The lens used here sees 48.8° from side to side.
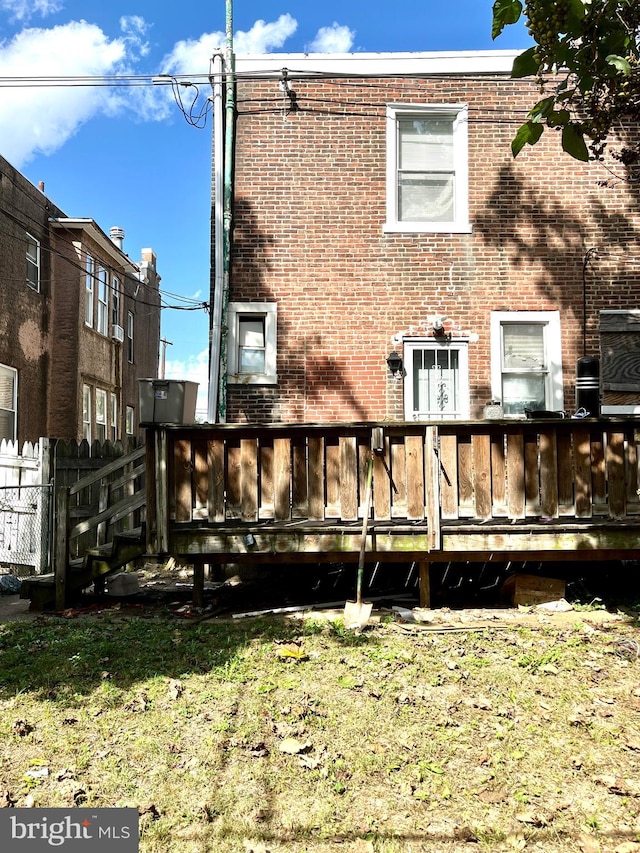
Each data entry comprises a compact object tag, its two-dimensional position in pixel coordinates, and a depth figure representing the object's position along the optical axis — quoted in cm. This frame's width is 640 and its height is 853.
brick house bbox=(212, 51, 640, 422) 1008
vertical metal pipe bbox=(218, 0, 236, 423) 997
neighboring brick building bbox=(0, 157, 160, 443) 1661
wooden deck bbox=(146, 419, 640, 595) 679
